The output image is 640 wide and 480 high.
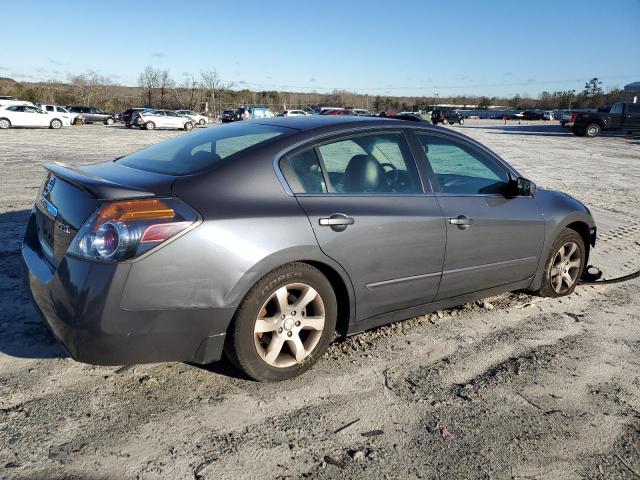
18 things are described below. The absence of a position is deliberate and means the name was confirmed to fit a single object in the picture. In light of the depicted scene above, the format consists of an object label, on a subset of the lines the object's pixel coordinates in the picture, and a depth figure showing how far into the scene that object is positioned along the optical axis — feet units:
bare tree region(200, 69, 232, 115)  243.19
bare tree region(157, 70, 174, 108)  236.43
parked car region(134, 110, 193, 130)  126.00
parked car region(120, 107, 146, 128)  129.06
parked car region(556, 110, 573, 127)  120.06
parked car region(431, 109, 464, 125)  175.96
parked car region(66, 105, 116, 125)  150.82
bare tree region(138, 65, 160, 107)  235.40
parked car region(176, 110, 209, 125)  136.93
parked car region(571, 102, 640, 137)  106.32
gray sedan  8.87
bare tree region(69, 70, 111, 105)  215.31
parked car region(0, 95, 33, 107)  122.85
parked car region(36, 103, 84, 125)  122.64
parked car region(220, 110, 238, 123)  161.27
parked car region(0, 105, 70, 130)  107.14
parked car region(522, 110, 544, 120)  256.52
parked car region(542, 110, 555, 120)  257.65
